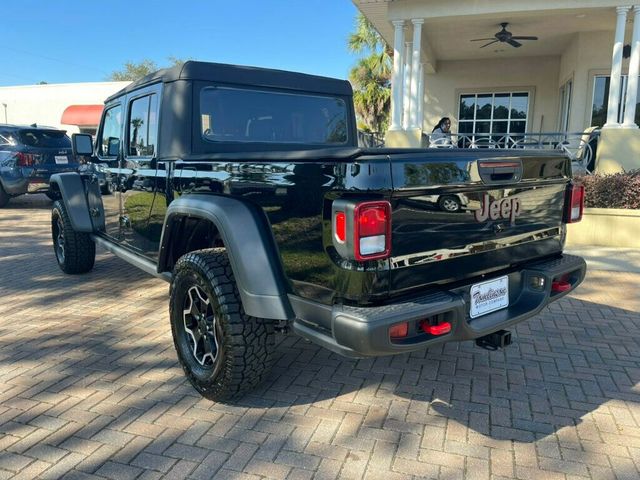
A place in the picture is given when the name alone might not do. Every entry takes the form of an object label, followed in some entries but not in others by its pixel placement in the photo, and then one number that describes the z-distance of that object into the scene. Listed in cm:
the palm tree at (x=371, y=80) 2155
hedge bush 721
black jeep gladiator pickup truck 215
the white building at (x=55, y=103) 2759
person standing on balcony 1052
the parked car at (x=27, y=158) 1030
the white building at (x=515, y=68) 916
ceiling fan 1062
